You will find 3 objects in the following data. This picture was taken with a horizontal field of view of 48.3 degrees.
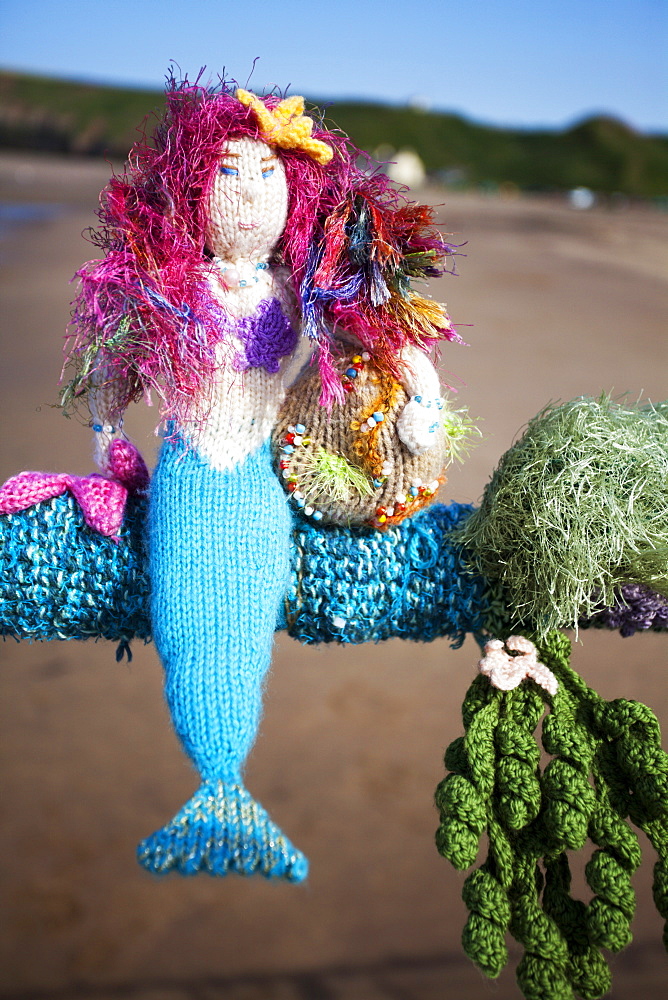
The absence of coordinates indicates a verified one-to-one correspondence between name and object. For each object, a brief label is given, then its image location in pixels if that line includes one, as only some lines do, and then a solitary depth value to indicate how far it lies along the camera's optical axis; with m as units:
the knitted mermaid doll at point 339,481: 0.46
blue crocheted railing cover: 0.53
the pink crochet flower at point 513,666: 0.49
